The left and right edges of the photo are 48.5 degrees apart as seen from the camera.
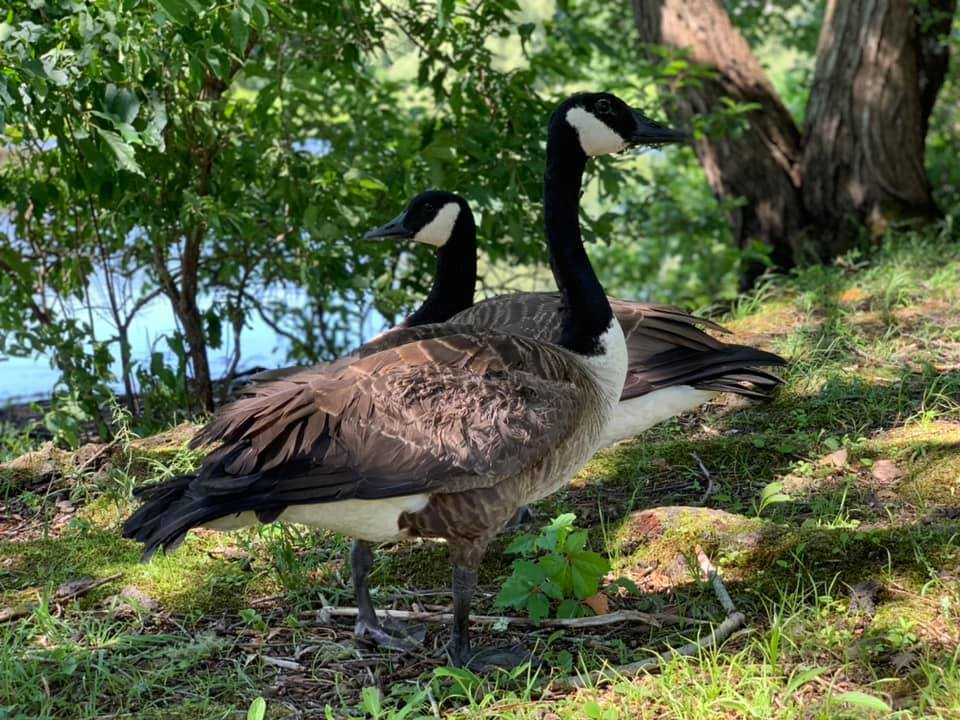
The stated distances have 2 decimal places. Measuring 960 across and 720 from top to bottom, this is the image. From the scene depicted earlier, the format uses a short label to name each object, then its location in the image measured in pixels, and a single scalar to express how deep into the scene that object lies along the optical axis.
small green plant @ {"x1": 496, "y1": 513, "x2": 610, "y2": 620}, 3.70
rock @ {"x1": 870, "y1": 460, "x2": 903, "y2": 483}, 4.56
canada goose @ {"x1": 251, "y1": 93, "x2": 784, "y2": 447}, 4.35
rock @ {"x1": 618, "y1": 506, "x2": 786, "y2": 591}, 4.02
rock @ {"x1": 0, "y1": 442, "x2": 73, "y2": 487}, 5.50
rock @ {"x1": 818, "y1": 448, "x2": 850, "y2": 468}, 4.75
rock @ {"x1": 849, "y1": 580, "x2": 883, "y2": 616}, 3.53
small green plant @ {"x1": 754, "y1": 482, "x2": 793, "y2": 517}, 4.26
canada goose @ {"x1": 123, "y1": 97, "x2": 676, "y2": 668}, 3.36
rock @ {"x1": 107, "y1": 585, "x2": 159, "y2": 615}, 4.05
